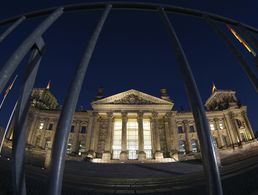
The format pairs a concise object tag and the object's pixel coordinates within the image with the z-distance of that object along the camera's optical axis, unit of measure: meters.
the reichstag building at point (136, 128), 42.06
